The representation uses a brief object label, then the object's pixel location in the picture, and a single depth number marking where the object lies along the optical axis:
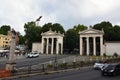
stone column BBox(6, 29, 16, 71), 10.92
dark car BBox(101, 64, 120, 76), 12.12
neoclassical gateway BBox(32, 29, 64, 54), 40.95
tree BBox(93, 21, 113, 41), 42.56
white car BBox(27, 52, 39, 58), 27.10
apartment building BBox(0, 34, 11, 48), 56.86
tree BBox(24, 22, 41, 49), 46.11
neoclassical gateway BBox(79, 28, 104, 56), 38.07
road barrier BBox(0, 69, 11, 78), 9.37
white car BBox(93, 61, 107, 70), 17.12
